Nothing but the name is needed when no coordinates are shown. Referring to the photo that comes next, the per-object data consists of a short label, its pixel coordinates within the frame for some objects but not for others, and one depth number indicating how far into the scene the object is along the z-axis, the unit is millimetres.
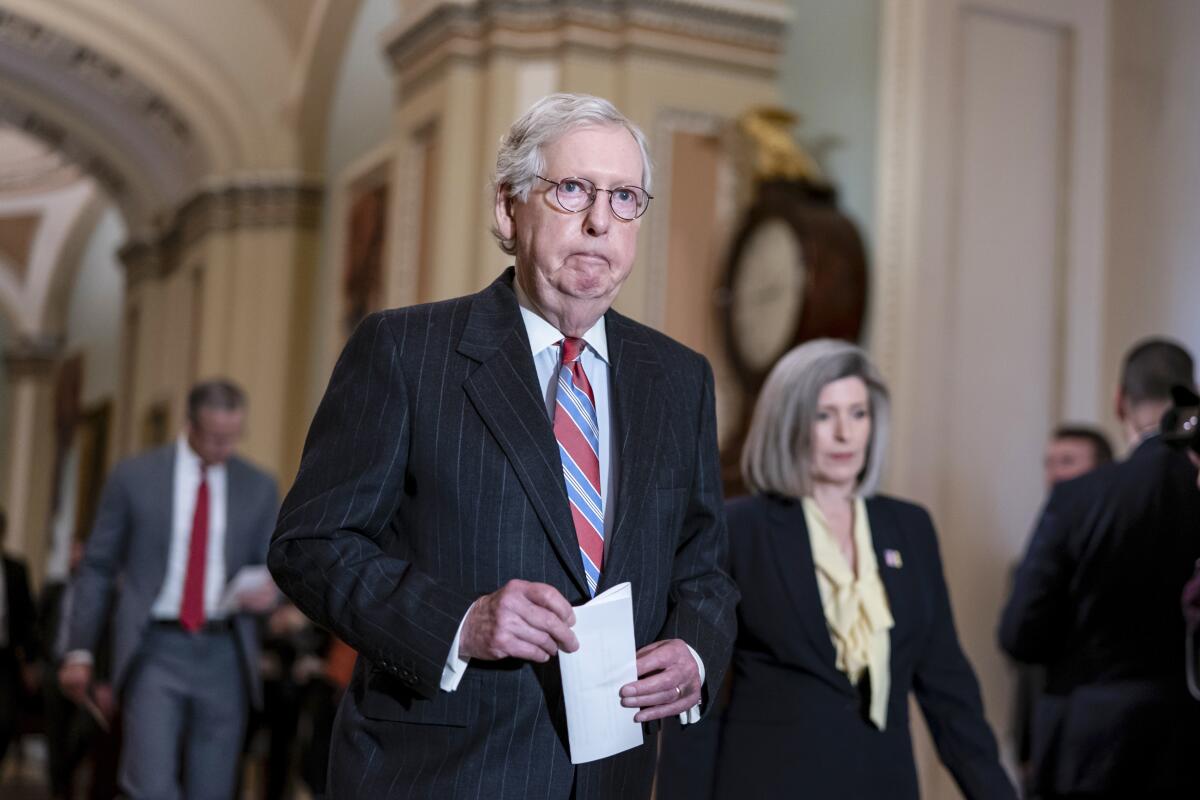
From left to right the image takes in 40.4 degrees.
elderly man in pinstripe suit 2240
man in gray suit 5574
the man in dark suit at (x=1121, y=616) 4160
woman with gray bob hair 3527
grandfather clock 6949
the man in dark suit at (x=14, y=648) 8242
